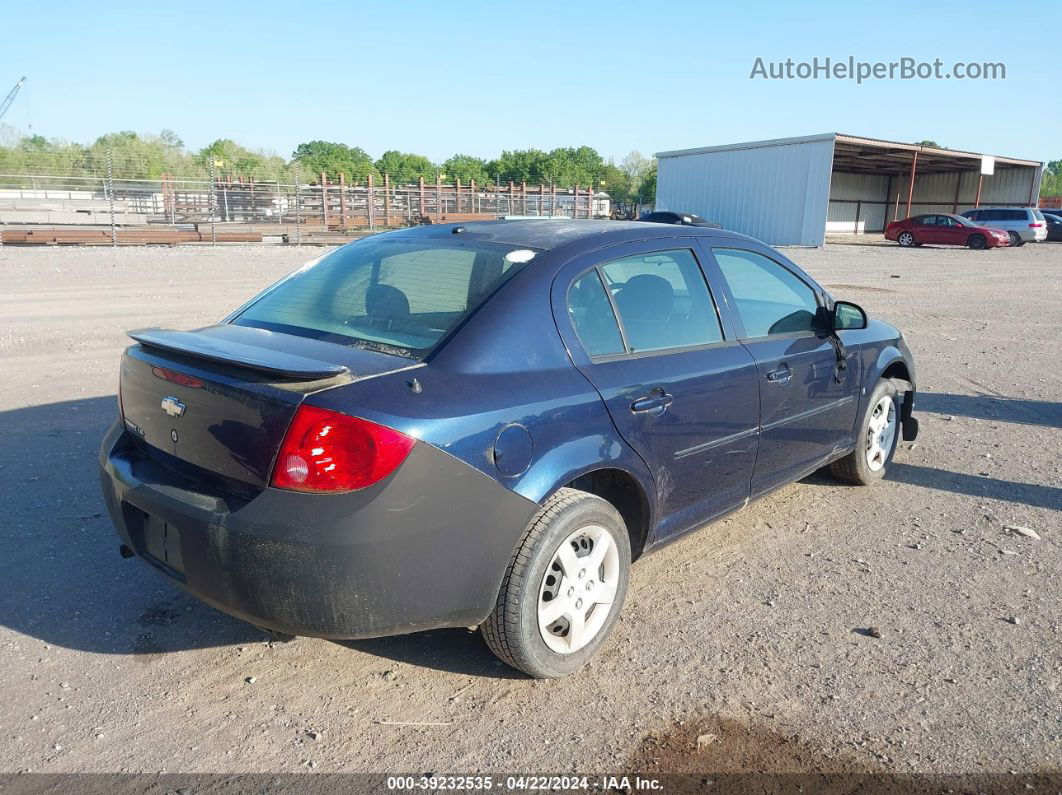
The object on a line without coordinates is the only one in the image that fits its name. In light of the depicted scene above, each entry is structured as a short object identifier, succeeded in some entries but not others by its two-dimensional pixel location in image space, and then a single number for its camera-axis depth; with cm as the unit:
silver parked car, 3319
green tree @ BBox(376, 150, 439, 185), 11700
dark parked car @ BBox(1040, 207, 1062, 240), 3656
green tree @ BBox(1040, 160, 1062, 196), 10946
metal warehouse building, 3478
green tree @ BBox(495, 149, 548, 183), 11775
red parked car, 3122
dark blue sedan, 256
